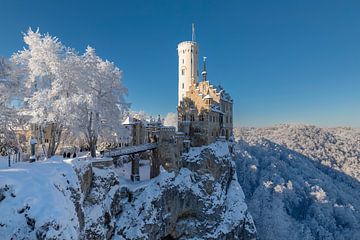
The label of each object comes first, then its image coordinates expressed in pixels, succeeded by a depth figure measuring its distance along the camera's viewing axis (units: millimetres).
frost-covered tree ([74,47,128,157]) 34719
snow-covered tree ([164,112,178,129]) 94062
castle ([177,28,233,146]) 54938
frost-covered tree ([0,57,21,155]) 30922
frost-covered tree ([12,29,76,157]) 32562
